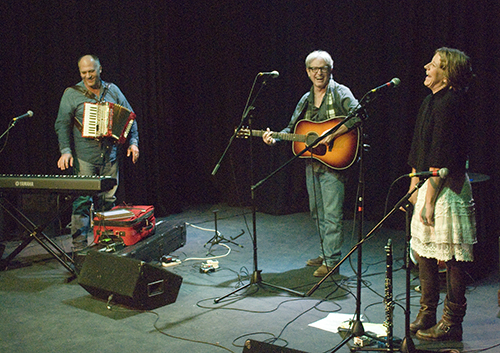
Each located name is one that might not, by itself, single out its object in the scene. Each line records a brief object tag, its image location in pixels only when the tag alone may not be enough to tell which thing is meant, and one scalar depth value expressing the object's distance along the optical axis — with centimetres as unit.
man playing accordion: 459
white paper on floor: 297
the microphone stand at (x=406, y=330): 237
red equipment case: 419
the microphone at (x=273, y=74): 348
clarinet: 257
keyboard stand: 412
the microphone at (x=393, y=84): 262
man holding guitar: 398
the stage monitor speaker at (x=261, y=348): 220
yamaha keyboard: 393
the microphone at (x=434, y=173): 211
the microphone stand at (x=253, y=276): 357
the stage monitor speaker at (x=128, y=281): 330
